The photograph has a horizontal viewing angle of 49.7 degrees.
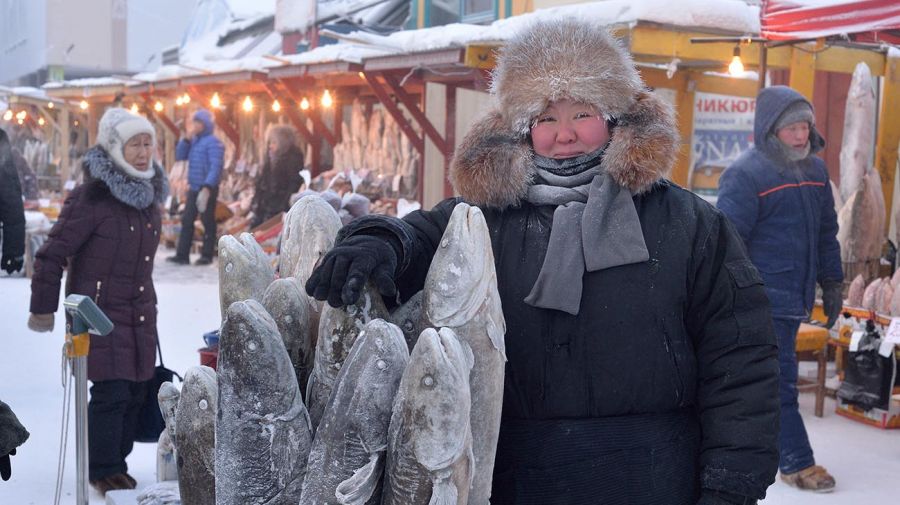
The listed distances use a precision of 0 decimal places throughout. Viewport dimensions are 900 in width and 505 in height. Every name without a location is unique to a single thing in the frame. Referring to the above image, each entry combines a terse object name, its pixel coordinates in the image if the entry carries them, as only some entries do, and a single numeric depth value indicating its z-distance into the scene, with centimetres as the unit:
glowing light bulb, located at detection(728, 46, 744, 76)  618
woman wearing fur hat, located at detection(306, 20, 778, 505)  190
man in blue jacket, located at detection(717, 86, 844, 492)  426
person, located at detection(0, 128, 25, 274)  513
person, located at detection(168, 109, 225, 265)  1155
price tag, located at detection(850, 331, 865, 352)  534
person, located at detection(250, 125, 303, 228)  1098
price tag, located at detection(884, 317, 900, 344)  484
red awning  500
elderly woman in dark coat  398
